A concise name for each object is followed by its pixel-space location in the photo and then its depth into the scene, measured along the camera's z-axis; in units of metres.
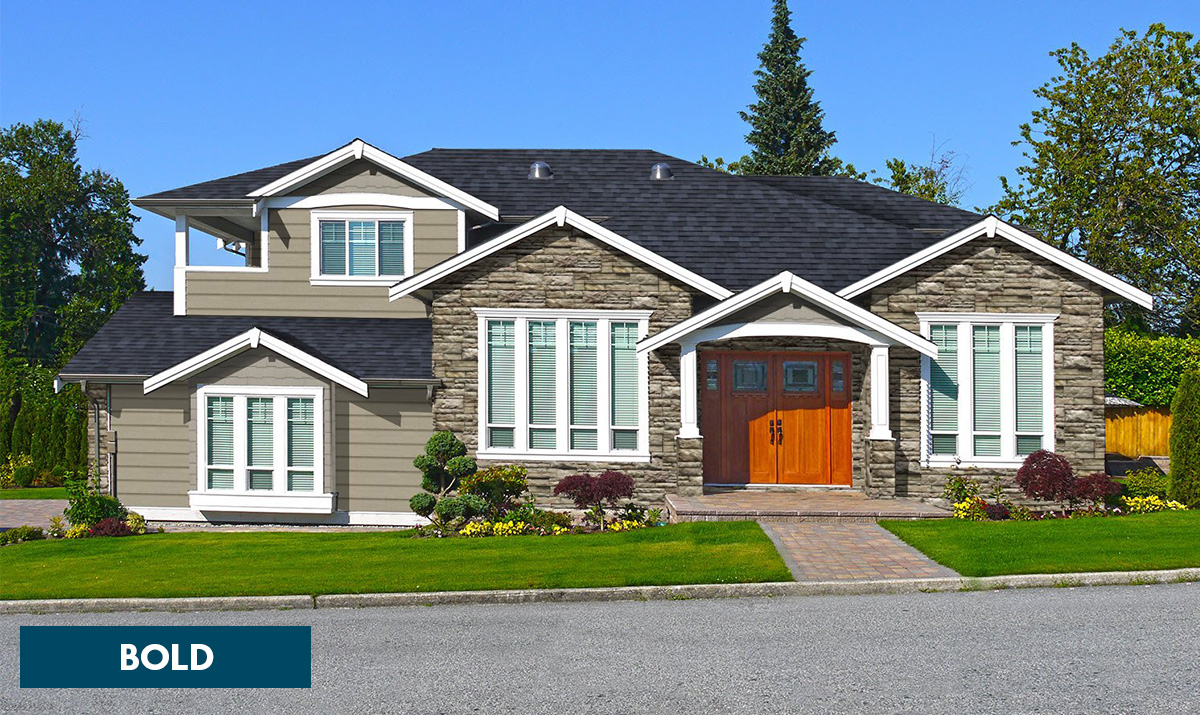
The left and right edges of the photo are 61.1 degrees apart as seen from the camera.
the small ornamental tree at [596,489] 17.19
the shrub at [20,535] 16.73
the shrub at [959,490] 18.00
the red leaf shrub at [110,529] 17.02
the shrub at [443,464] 17.58
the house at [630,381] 18.20
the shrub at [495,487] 17.03
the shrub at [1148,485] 18.27
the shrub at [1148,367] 29.41
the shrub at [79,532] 16.92
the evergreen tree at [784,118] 45.38
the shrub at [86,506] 17.20
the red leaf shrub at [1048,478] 17.38
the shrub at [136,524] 17.36
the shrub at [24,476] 27.38
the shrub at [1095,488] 17.39
